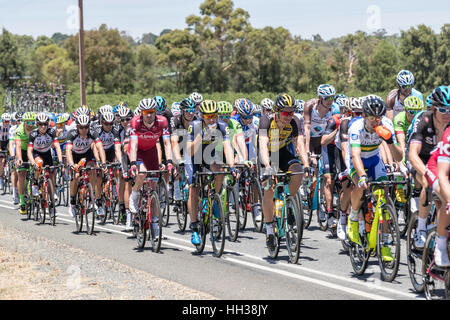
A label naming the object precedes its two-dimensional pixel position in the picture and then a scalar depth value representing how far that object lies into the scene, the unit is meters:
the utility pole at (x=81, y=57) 31.06
